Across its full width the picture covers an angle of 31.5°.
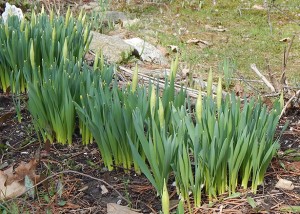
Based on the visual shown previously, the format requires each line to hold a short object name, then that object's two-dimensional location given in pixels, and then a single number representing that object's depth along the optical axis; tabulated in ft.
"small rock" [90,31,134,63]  14.55
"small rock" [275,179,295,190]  7.07
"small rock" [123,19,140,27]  19.23
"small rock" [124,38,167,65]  15.98
